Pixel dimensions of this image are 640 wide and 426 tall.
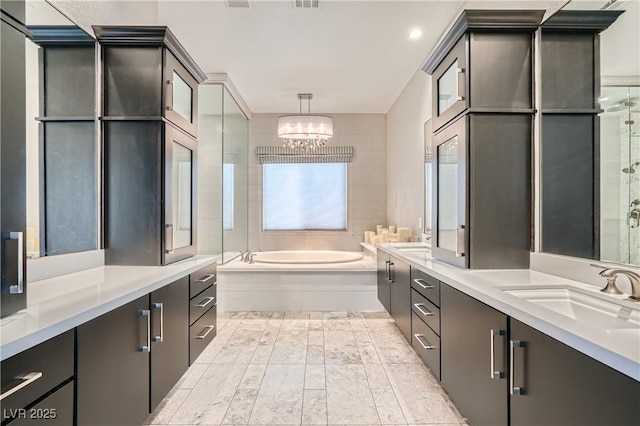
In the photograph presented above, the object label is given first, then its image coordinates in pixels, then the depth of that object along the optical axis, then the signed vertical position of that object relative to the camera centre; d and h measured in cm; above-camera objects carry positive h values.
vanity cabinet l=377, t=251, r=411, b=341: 255 -67
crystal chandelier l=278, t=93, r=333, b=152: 428 +107
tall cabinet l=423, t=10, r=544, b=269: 187 +40
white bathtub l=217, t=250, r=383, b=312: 387 -88
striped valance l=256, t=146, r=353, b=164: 550 +92
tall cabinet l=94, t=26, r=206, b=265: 204 +38
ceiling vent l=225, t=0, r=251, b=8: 258 +160
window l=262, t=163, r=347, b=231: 558 +25
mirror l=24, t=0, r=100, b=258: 160 +40
